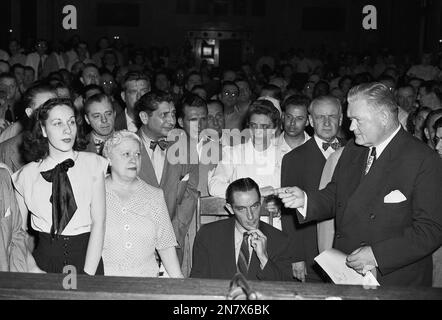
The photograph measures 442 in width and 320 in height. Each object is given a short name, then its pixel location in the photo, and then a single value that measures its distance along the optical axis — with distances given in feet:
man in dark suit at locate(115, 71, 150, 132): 18.69
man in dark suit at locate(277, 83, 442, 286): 9.57
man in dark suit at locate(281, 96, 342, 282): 14.05
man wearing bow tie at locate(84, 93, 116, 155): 15.26
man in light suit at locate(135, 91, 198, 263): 13.51
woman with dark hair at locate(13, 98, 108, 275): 10.36
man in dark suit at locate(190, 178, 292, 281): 11.48
